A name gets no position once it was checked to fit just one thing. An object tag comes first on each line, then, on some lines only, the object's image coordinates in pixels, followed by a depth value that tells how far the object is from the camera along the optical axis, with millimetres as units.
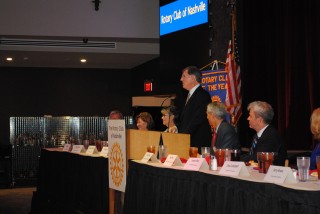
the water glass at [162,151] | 4309
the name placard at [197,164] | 3596
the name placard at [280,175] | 2814
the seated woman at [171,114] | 6457
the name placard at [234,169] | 3201
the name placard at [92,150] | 5730
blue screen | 7727
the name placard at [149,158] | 4281
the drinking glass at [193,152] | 3961
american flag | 6918
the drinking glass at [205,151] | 3889
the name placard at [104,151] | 5425
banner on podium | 4703
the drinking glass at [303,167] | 2904
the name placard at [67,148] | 6486
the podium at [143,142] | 4316
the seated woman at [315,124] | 4016
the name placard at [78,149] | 6056
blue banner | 7086
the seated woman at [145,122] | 7164
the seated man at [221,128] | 4855
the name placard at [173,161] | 3951
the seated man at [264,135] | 4527
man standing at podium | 5082
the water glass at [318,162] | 3006
